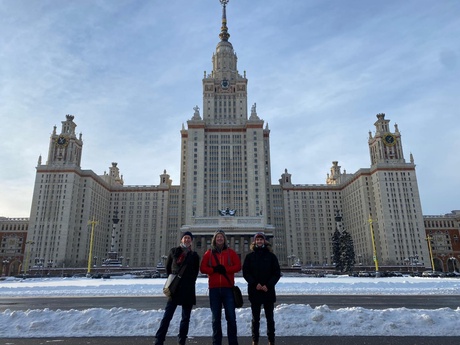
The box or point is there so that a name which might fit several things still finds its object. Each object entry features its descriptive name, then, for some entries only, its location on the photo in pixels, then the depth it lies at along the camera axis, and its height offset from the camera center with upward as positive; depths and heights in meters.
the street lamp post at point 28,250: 97.39 +2.57
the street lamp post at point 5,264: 108.13 -1.72
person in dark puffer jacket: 8.16 -0.57
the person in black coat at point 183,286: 8.04 -0.71
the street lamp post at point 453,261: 111.19 -2.92
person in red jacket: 7.68 -0.51
